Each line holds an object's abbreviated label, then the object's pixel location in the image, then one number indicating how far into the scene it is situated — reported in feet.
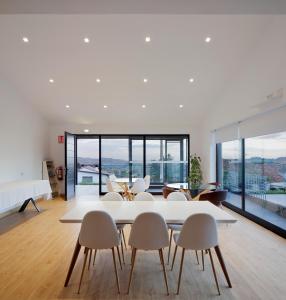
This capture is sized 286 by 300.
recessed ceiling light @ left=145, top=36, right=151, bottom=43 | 15.69
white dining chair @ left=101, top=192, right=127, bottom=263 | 12.64
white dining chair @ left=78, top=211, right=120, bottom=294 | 8.49
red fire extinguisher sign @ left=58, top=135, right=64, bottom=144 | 29.35
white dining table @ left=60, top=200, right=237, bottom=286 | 8.98
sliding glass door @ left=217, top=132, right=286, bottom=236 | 15.33
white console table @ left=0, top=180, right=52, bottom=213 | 15.30
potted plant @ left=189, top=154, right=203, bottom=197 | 27.22
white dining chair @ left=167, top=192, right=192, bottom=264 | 12.73
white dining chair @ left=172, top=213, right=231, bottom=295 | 8.33
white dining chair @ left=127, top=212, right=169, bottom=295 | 8.36
